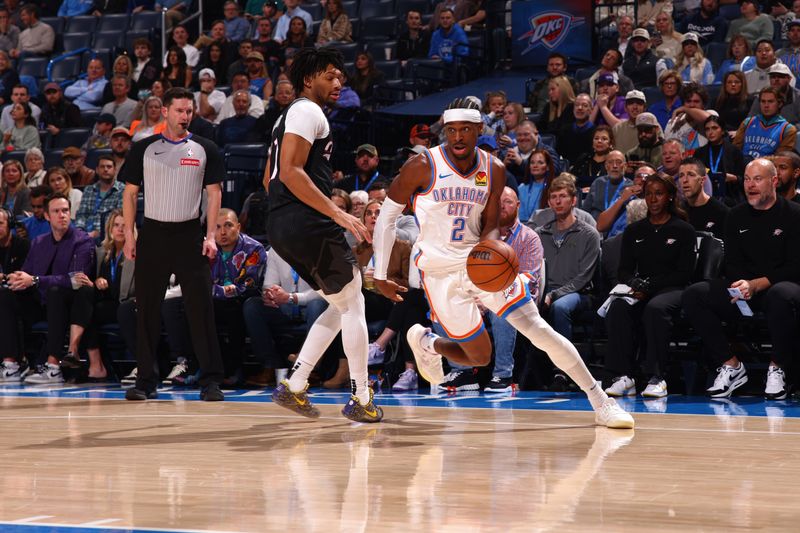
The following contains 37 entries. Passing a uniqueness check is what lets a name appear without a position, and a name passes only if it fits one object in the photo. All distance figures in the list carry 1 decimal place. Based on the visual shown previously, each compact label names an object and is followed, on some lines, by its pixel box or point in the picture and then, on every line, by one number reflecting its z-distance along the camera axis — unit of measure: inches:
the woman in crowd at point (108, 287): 398.0
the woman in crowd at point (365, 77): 539.5
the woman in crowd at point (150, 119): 501.7
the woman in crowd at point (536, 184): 390.6
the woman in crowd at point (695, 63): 458.3
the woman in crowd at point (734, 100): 412.2
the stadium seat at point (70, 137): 581.6
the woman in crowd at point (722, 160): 370.9
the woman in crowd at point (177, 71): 589.6
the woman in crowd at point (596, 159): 406.9
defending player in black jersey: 232.7
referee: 304.3
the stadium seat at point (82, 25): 705.6
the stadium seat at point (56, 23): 716.8
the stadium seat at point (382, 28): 612.1
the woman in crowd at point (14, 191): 480.4
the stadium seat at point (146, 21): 685.9
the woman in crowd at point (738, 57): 447.2
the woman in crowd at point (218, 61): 604.1
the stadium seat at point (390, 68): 574.6
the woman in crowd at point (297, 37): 591.8
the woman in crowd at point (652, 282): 317.7
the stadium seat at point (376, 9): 627.8
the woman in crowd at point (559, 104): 462.0
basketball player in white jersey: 232.8
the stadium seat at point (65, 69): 671.1
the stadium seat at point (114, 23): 695.7
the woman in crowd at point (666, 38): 487.2
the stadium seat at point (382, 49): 594.9
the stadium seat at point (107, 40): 685.3
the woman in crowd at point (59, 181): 452.8
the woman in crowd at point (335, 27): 601.6
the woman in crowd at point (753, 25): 479.5
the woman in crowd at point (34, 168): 497.4
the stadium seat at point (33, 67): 681.6
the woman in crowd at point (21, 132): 572.7
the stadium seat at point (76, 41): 697.0
